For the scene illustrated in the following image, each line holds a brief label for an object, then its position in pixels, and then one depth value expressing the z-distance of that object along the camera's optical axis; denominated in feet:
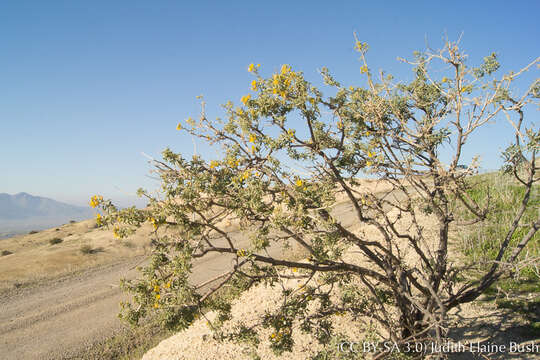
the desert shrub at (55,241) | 70.55
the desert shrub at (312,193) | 11.13
